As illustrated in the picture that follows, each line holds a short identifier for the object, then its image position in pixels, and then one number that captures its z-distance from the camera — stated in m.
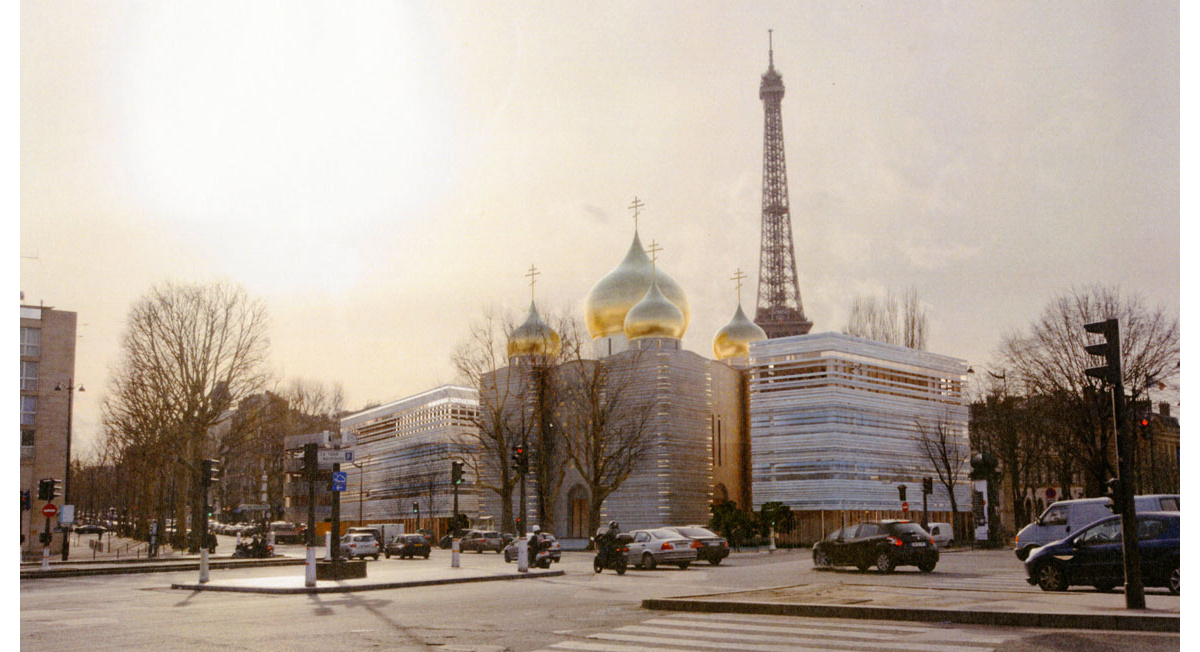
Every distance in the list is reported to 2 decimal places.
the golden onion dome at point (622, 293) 71.06
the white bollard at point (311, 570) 24.46
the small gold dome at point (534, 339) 60.83
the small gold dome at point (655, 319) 65.81
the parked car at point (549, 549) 33.41
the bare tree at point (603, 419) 54.19
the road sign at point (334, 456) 30.81
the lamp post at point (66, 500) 44.91
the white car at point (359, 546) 43.72
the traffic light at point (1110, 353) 14.85
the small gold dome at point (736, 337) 72.50
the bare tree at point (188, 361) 50.47
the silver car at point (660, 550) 32.47
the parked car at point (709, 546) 34.69
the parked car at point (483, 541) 53.69
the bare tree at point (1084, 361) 36.25
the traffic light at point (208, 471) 30.77
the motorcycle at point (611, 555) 30.11
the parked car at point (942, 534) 44.12
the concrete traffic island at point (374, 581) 24.17
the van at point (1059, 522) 30.80
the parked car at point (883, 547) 27.75
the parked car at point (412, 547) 46.59
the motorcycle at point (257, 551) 45.84
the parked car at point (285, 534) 76.12
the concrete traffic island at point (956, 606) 13.80
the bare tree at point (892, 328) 70.38
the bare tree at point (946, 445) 60.92
